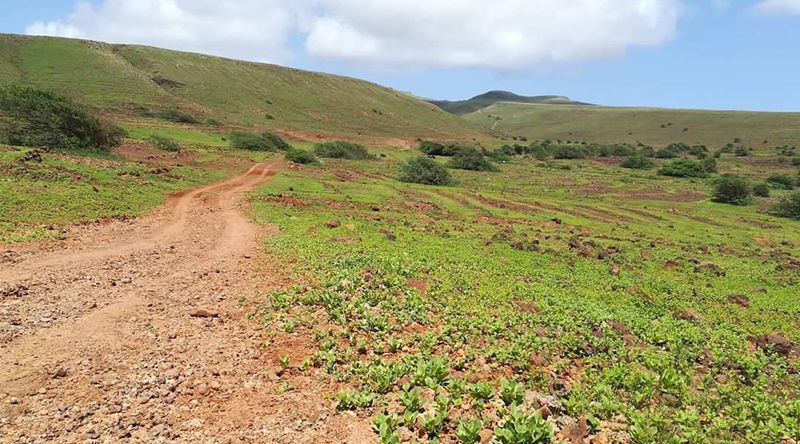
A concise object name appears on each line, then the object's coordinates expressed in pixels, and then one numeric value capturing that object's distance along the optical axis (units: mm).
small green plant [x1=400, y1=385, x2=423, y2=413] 6812
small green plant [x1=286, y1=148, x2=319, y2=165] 51169
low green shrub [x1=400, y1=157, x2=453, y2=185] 47469
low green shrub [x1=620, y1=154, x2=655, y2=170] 80625
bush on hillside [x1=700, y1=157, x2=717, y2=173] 75331
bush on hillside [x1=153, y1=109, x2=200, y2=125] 74562
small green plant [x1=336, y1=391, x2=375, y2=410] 6961
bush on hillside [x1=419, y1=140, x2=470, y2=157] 80388
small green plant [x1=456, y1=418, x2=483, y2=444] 6062
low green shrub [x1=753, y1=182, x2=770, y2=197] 56281
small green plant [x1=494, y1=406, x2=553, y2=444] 5953
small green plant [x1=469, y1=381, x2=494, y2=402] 7168
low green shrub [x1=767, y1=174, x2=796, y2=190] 64775
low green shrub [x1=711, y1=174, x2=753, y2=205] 49531
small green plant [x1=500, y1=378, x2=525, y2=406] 7098
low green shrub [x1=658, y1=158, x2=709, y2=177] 70562
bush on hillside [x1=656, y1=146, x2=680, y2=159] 102906
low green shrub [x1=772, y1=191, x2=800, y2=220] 44531
